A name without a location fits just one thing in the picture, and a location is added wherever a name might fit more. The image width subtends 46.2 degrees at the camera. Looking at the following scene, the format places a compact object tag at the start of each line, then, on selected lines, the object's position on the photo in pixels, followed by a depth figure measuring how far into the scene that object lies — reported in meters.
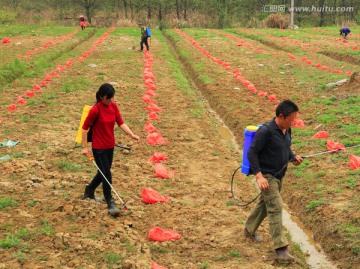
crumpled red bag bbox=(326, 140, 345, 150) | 9.48
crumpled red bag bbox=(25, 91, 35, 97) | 14.42
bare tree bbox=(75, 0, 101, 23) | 59.72
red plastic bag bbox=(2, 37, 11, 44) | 28.16
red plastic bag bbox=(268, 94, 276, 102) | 14.16
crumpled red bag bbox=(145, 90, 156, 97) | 15.33
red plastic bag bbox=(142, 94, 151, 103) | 14.41
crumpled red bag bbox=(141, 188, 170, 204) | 7.49
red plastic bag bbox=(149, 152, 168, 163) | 9.48
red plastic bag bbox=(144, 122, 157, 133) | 11.34
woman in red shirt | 6.25
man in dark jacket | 5.32
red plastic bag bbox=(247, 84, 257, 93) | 15.52
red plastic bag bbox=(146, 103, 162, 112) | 13.34
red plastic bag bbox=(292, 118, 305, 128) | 11.41
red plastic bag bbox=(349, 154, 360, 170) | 8.45
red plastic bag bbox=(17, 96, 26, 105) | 13.48
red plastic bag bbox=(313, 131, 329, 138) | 10.38
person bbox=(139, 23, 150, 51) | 24.77
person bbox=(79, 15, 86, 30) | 41.00
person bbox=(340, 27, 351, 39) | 30.75
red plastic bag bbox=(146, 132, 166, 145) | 10.57
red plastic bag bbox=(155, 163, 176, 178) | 8.67
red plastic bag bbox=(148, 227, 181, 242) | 6.32
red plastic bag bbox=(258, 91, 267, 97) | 14.79
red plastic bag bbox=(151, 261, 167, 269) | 5.50
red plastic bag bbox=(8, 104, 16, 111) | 12.62
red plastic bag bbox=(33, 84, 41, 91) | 15.40
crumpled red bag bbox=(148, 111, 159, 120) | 12.53
